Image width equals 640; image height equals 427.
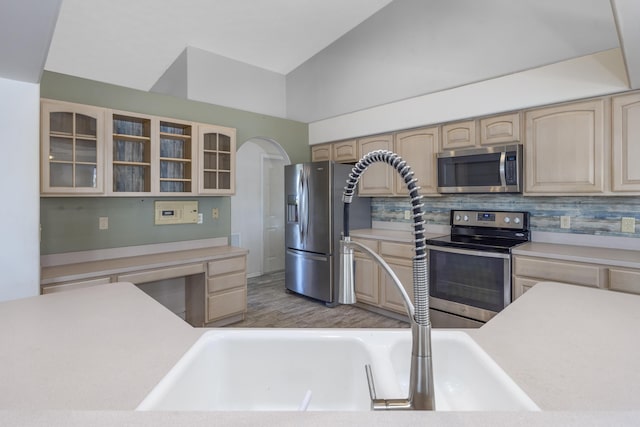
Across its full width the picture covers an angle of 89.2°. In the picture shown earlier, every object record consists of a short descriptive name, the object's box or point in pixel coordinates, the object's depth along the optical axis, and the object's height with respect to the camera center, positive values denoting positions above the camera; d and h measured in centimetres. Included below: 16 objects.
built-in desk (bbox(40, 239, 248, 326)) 245 -46
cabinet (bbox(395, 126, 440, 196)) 332 +64
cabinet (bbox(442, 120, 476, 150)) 306 +76
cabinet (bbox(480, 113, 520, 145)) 281 +75
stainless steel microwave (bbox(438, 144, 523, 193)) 276 +39
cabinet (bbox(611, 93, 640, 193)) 228 +49
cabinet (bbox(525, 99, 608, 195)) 243 +50
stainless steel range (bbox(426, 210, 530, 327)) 264 -47
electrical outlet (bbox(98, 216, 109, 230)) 288 -7
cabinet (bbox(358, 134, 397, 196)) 373 +46
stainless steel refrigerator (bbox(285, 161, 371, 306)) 371 -11
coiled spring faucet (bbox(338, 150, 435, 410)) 68 -25
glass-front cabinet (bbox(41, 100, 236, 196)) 249 +54
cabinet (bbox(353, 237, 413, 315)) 328 -67
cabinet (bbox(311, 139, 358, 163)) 410 +83
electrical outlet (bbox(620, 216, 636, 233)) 250 -10
